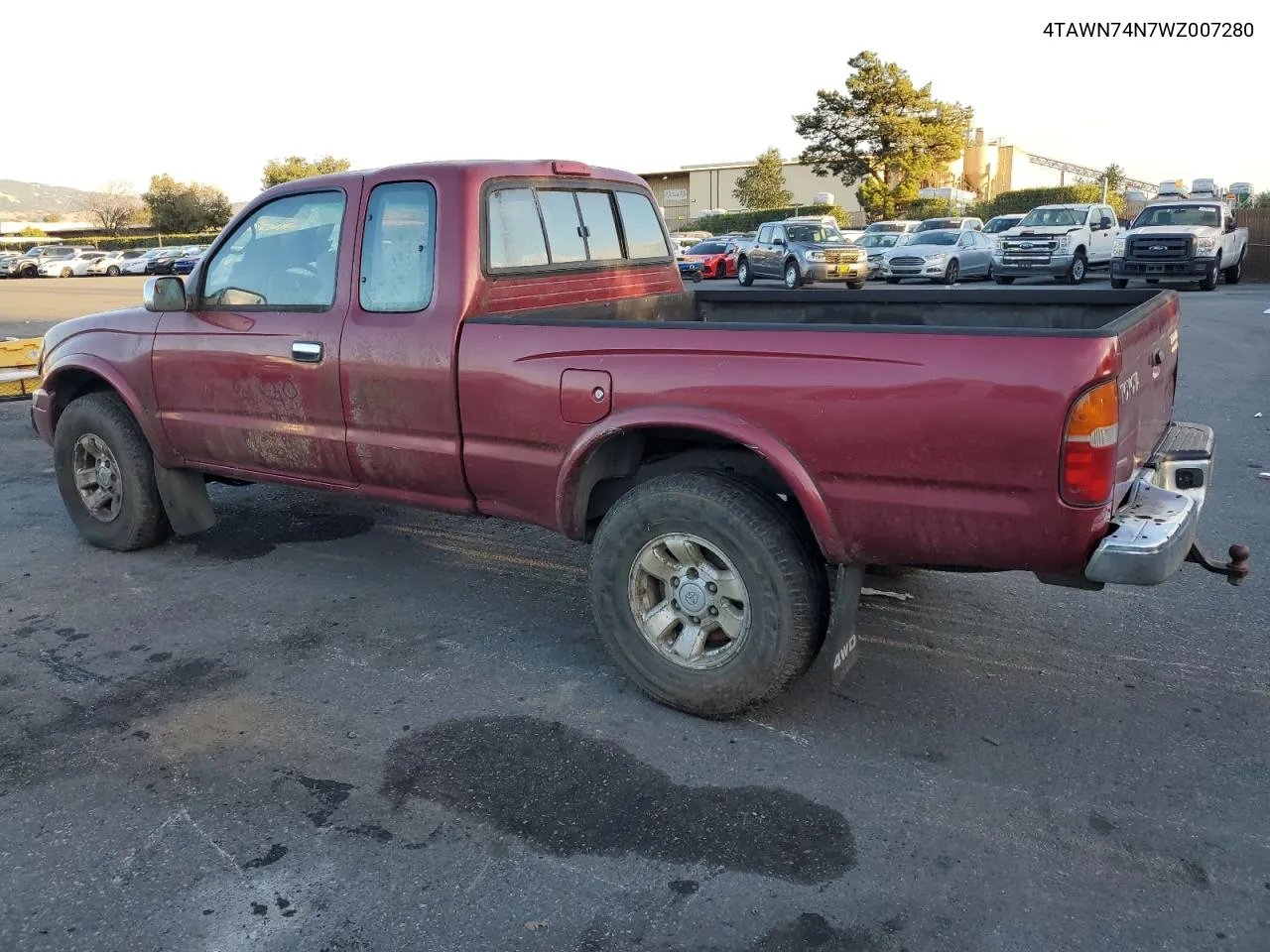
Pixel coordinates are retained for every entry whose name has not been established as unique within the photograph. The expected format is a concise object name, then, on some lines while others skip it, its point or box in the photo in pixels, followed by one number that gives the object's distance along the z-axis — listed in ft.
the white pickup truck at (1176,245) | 73.26
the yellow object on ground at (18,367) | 34.94
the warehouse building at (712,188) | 251.19
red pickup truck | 10.04
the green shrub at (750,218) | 190.70
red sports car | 109.81
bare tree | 296.51
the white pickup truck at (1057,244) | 85.05
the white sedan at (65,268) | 161.38
